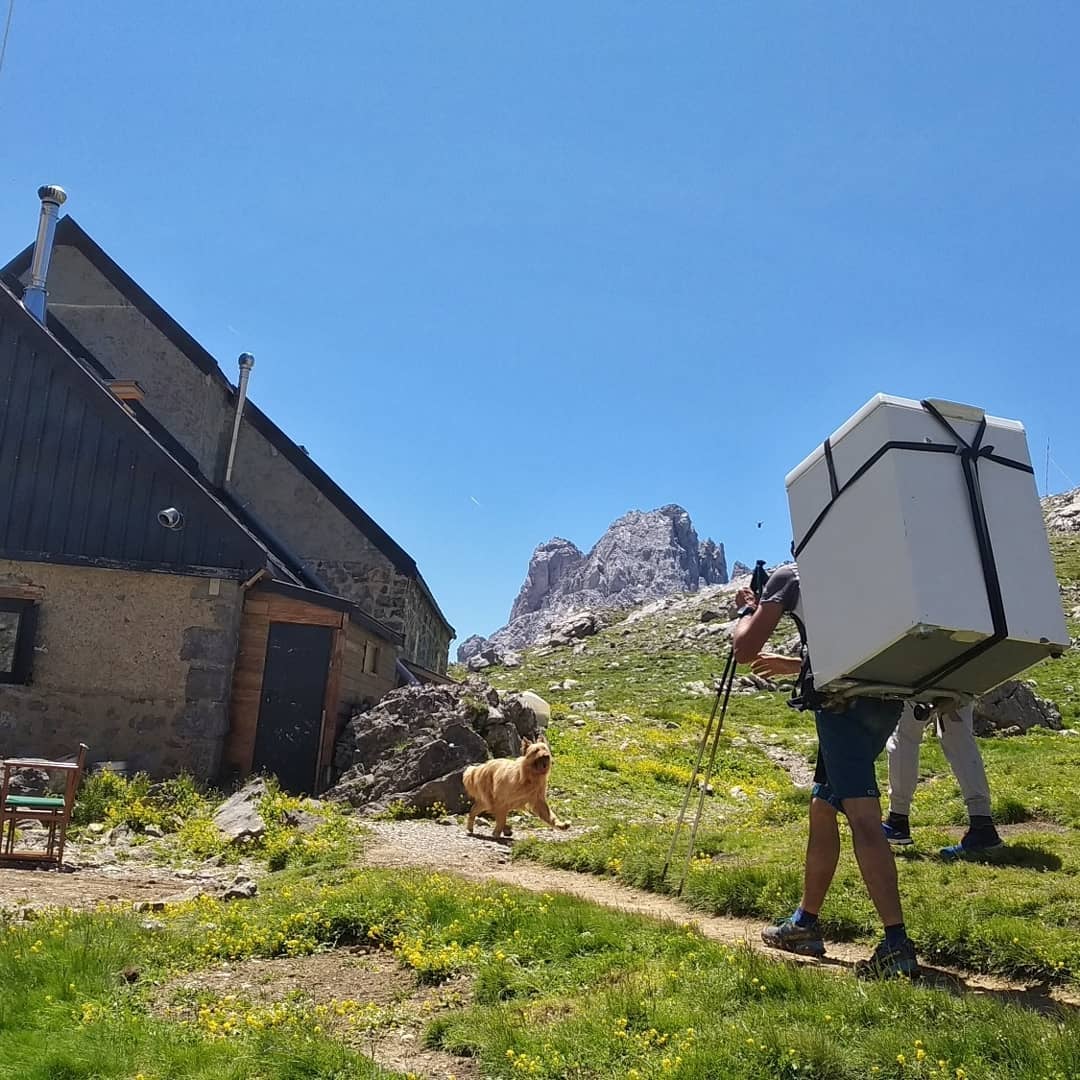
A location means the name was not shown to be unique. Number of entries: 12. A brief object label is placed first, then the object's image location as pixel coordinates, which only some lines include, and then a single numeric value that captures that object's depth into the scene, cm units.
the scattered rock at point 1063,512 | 6228
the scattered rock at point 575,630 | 6050
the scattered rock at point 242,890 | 732
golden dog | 1080
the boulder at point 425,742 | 1279
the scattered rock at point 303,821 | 1043
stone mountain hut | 1427
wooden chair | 916
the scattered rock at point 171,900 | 701
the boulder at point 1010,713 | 1733
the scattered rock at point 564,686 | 3838
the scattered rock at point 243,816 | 1010
